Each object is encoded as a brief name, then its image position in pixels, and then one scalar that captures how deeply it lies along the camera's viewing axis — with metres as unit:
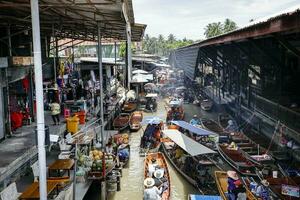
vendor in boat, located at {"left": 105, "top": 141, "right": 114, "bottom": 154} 17.41
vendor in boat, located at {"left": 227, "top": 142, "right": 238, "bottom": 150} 18.73
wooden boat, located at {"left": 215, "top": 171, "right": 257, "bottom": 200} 12.69
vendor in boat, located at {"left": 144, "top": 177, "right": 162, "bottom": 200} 13.14
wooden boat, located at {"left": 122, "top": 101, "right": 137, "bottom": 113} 30.80
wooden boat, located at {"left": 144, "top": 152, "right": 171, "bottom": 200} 13.84
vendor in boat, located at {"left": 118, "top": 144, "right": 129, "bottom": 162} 18.69
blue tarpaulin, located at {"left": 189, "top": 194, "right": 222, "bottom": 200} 13.23
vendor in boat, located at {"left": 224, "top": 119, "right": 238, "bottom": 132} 22.71
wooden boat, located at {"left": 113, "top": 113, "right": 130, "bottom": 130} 25.70
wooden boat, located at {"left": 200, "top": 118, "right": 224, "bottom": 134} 23.13
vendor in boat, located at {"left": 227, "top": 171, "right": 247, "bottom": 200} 12.13
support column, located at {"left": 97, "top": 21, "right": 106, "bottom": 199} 16.28
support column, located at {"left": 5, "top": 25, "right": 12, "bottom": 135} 14.31
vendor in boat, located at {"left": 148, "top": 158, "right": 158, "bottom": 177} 15.34
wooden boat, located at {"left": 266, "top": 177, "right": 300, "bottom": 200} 12.28
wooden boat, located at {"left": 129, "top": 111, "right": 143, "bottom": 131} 25.83
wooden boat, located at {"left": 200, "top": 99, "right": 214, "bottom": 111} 32.94
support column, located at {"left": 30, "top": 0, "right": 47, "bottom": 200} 6.68
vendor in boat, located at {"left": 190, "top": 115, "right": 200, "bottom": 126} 24.36
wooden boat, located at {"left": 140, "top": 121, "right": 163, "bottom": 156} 20.53
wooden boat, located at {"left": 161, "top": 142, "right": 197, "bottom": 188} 15.85
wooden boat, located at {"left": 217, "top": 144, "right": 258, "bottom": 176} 16.11
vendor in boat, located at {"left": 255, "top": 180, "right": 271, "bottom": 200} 12.52
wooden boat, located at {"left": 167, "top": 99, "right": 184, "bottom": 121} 28.33
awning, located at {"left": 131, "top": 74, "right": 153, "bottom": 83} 37.06
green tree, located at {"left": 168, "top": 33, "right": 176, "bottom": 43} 141.57
